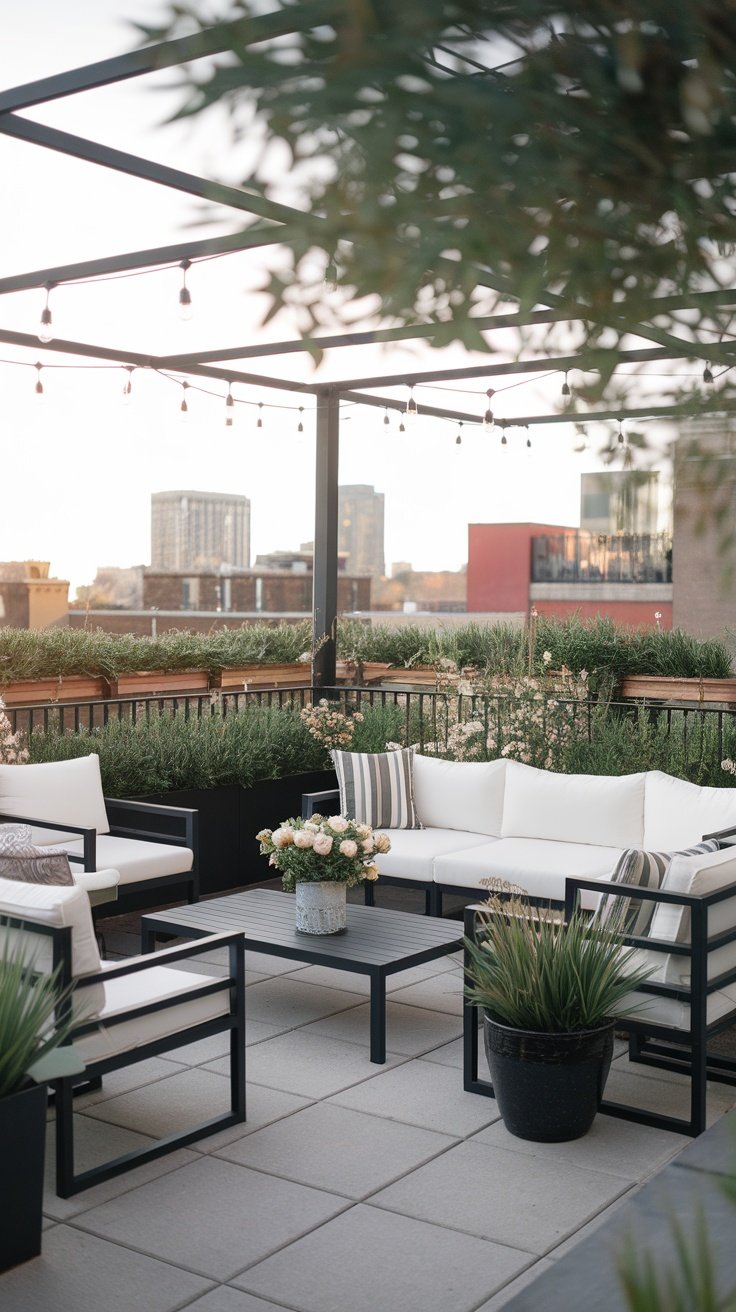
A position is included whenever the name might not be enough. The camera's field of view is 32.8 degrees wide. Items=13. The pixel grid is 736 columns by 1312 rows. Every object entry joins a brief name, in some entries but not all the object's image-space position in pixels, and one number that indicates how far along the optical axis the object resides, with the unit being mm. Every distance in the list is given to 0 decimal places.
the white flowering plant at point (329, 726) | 8258
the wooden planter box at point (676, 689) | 10430
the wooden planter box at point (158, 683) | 10023
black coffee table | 4738
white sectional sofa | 5738
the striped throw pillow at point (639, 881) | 4316
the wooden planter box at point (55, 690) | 9156
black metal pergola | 1192
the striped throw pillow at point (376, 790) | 6816
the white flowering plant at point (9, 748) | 6686
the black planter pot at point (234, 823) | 7328
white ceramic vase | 5121
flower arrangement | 5039
